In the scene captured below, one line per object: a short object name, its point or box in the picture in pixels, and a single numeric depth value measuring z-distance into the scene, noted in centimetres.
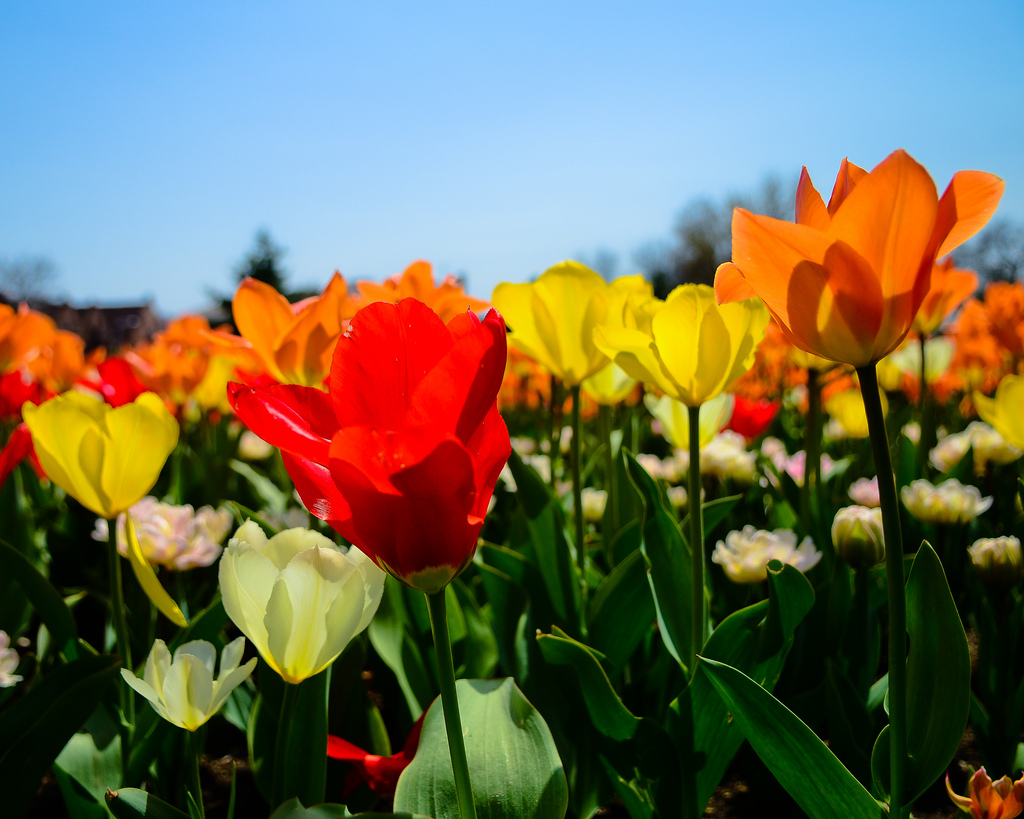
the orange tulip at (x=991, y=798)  57
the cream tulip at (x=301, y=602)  53
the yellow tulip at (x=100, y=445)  78
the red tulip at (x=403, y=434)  39
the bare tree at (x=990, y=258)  2488
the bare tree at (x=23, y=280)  3347
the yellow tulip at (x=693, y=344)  74
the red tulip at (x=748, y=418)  202
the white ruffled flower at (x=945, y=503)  139
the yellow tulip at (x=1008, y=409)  133
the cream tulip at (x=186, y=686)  55
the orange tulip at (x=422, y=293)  118
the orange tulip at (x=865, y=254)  45
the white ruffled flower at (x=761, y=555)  108
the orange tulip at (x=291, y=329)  106
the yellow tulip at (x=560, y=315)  102
